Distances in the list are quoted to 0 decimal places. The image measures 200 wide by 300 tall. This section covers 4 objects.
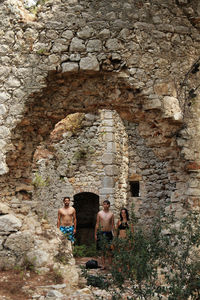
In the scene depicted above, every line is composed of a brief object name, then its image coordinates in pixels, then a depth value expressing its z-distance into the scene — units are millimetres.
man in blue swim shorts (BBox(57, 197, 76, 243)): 7129
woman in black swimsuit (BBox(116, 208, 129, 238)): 6797
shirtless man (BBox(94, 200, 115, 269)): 6863
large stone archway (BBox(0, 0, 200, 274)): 5691
